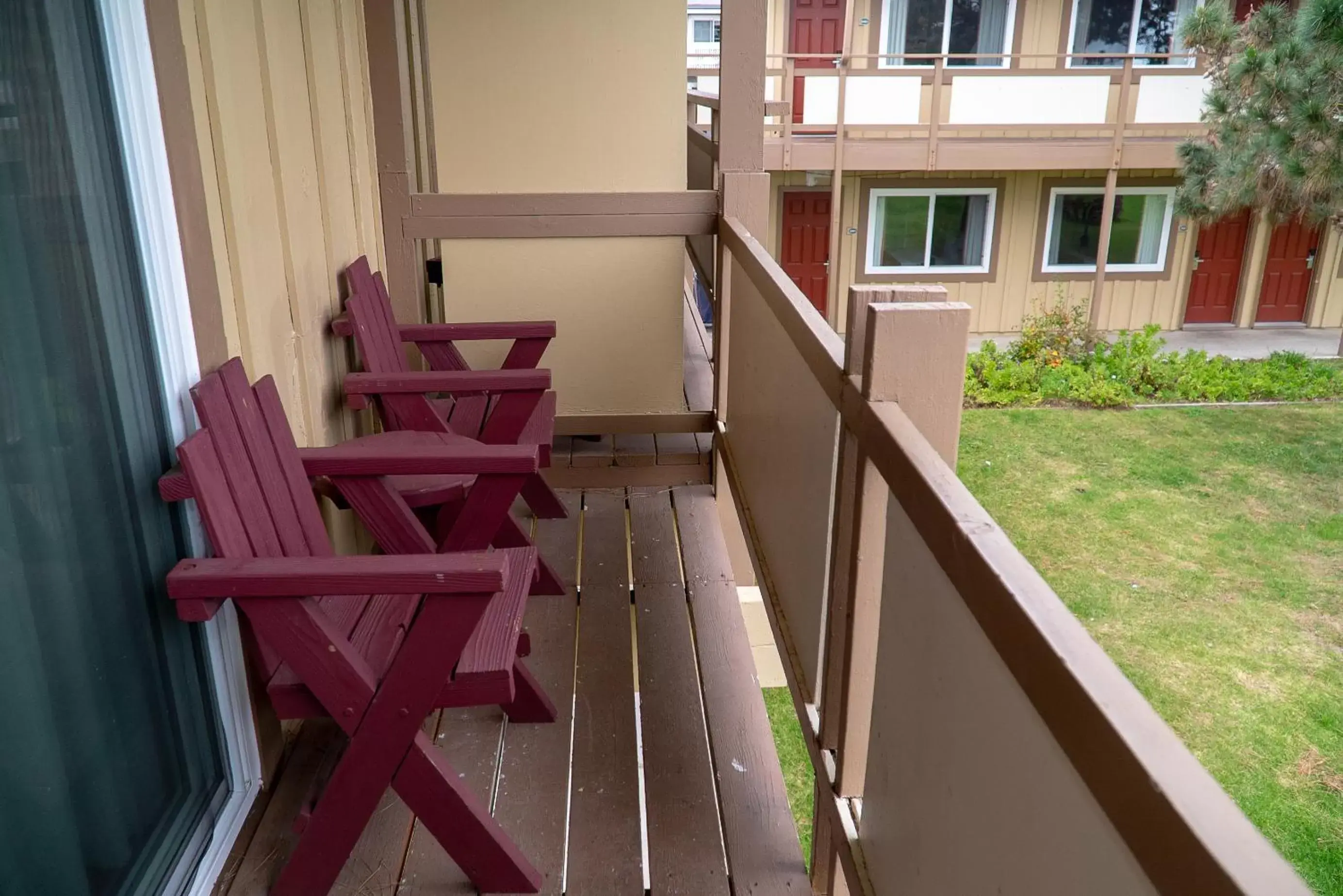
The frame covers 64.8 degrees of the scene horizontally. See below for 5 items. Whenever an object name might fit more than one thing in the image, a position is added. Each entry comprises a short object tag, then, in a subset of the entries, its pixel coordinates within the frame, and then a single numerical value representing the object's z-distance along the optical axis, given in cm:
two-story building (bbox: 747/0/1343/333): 1288
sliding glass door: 145
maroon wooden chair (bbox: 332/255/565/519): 294
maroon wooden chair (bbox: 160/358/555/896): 173
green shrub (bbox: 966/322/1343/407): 1177
